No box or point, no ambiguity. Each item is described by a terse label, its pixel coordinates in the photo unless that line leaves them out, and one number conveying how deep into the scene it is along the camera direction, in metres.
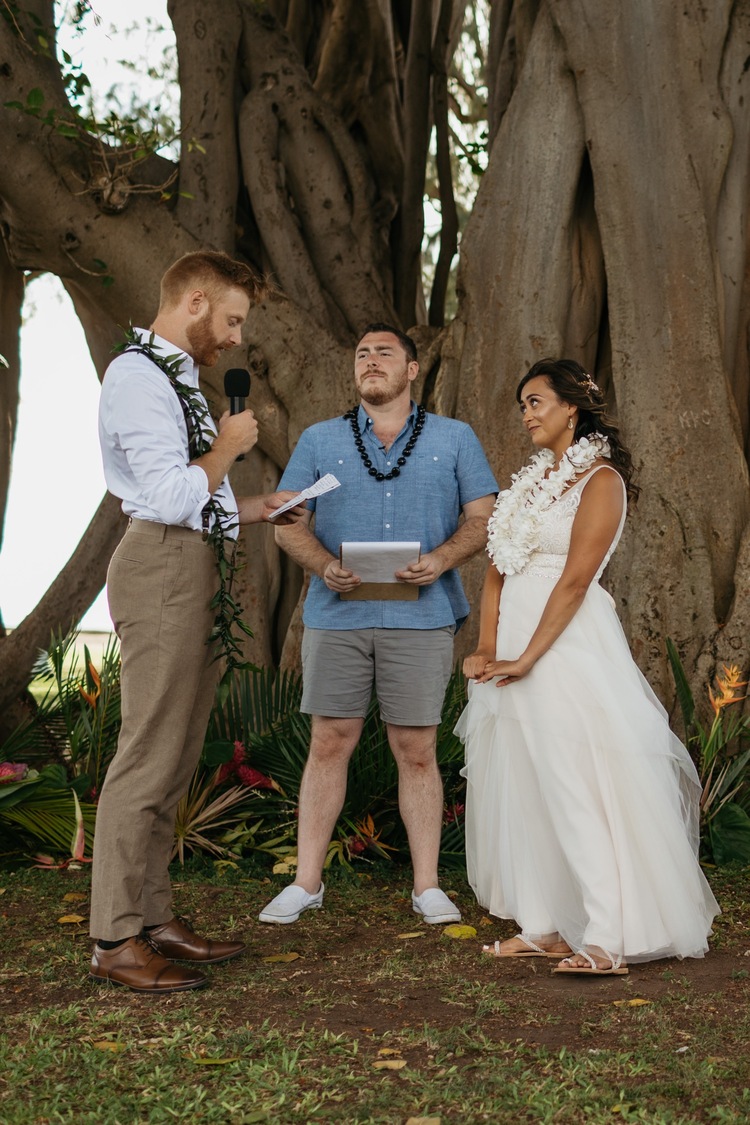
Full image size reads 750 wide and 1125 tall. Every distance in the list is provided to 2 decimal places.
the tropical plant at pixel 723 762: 5.68
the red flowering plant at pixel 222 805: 5.85
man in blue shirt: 4.87
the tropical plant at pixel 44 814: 5.79
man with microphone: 3.79
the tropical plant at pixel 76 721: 6.28
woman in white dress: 4.20
